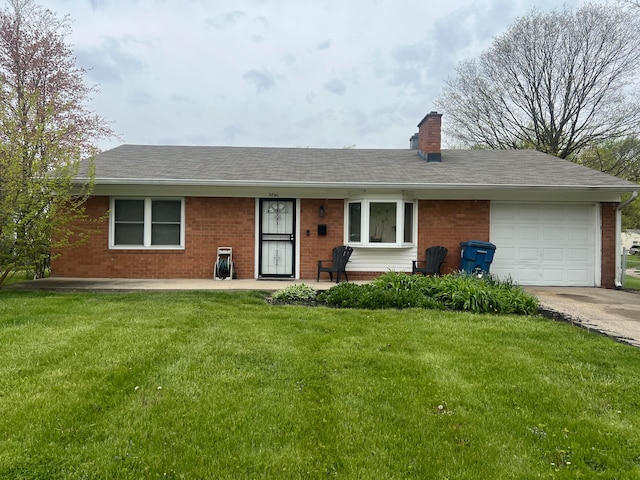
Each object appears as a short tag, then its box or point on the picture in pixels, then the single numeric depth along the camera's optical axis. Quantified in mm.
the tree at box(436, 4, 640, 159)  20688
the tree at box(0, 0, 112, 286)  7062
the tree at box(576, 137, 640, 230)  21781
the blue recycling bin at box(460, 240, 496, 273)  9039
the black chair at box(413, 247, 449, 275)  9320
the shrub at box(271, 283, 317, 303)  7004
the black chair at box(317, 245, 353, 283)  9188
